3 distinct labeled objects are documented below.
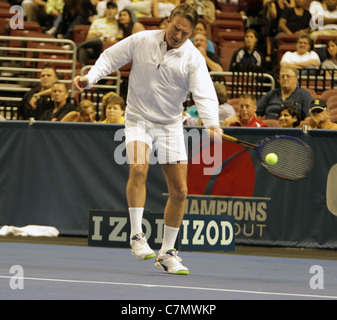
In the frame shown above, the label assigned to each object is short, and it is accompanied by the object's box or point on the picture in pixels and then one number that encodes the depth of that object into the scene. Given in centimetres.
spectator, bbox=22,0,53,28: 1552
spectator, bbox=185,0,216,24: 1529
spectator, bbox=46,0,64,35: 1554
